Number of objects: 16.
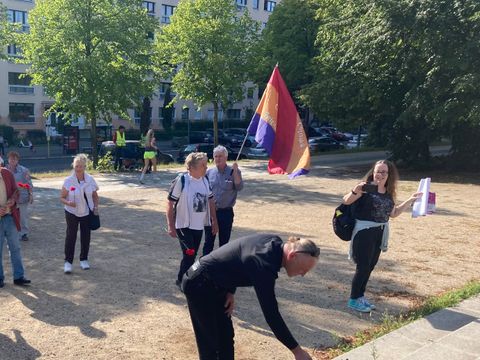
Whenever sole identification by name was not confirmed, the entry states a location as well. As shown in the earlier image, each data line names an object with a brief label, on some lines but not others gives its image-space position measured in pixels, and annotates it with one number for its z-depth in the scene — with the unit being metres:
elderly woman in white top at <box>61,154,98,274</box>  7.69
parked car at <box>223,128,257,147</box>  46.34
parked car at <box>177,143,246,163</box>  29.88
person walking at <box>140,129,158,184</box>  18.79
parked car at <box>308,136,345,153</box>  36.59
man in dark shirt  3.60
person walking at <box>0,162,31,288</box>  7.00
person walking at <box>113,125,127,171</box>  21.30
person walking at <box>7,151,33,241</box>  9.10
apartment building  49.81
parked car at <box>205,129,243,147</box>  41.49
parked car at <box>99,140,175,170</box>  22.03
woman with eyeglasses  6.30
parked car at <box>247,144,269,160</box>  30.47
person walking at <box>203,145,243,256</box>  7.46
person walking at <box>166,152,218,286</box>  6.56
